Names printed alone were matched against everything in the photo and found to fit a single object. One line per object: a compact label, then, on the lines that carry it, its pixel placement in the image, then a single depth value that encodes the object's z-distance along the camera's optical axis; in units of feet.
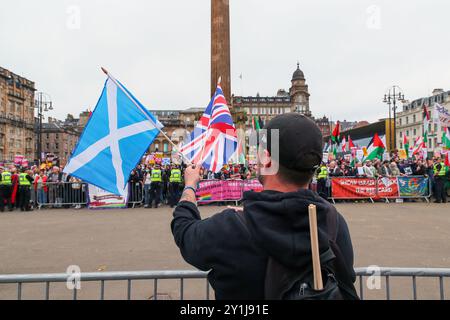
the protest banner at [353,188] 51.47
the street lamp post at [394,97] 93.56
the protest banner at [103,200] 47.83
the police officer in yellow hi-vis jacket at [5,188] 48.24
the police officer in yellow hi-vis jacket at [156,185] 48.98
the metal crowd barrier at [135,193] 49.78
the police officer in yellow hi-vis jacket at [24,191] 47.60
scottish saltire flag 11.52
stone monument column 83.15
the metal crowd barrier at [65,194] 49.47
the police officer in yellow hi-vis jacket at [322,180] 50.70
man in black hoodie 4.50
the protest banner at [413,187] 51.80
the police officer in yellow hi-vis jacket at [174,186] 48.96
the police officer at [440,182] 49.80
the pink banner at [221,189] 49.78
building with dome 364.58
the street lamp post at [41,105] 97.78
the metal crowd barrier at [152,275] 8.52
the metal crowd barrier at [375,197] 51.39
